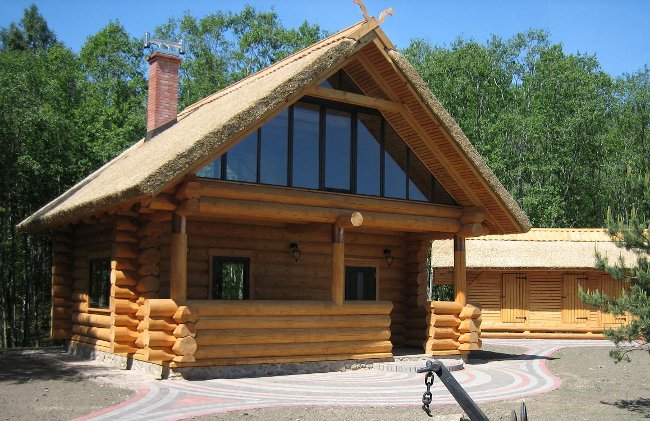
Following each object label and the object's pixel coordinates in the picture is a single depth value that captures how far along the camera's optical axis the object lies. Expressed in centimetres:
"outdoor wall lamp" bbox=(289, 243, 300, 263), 1756
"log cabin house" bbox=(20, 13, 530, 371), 1390
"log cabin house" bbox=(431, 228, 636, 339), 2870
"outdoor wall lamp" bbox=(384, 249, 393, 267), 1952
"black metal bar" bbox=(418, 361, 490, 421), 645
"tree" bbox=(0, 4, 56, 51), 4500
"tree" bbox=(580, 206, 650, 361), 1103
